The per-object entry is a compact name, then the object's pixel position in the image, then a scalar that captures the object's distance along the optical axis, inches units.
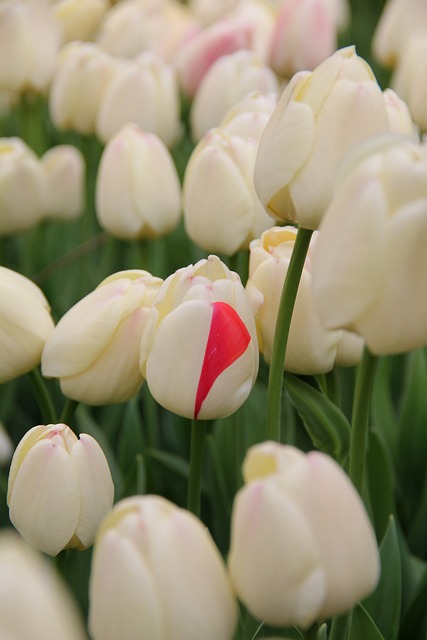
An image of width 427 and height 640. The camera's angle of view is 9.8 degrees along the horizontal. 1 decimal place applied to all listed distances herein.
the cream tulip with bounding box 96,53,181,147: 56.7
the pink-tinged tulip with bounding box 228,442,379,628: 32.3
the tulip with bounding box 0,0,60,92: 62.9
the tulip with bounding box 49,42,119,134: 60.5
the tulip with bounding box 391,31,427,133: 46.8
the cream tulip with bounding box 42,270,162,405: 39.0
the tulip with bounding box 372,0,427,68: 66.6
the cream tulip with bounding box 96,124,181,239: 48.7
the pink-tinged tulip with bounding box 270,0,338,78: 61.6
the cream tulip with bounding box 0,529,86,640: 30.2
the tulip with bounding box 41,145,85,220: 58.2
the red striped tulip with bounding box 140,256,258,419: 36.8
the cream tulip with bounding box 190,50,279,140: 56.8
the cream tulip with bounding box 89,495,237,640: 32.4
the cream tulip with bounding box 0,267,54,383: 39.5
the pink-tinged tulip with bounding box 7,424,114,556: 36.4
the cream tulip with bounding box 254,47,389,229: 36.7
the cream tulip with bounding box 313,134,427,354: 33.6
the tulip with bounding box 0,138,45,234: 51.7
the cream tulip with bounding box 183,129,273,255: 43.6
